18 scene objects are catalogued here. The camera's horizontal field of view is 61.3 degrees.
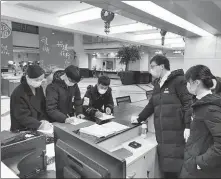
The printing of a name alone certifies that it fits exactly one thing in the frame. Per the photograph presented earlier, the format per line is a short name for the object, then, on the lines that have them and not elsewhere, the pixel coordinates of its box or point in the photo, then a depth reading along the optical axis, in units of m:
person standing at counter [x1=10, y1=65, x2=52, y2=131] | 1.92
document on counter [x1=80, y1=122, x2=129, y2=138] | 1.59
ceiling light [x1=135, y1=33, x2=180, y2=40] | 7.15
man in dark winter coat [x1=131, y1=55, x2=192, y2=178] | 1.81
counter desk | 1.37
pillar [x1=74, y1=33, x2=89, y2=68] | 16.55
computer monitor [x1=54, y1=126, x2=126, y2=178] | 0.62
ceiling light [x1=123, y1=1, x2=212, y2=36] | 2.01
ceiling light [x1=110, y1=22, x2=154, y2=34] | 5.48
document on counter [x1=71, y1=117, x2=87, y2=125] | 2.11
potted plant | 11.52
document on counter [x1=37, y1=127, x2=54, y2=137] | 1.75
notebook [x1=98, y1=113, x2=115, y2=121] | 2.34
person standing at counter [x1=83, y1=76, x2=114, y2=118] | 2.61
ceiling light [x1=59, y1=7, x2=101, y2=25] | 4.12
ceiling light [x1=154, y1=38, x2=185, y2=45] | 8.34
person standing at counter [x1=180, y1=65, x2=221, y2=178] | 1.26
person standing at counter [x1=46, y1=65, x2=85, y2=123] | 2.17
